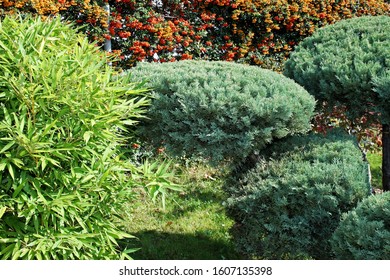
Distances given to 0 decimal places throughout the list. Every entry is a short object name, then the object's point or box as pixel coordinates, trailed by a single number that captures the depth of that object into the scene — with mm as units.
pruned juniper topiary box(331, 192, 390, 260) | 2762
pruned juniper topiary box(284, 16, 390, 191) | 3871
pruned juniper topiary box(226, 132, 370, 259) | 3318
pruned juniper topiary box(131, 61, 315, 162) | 3432
